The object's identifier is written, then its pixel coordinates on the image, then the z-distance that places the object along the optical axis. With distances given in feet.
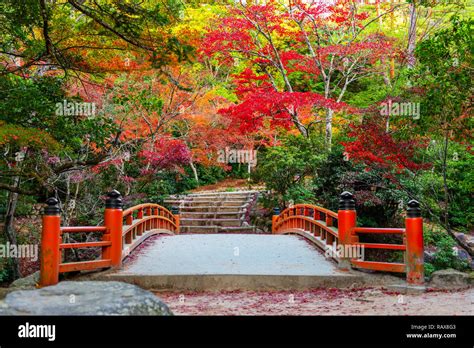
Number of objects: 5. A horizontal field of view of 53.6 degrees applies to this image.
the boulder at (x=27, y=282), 23.30
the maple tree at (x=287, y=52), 49.93
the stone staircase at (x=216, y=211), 59.36
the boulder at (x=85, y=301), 11.12
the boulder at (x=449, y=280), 21.80
